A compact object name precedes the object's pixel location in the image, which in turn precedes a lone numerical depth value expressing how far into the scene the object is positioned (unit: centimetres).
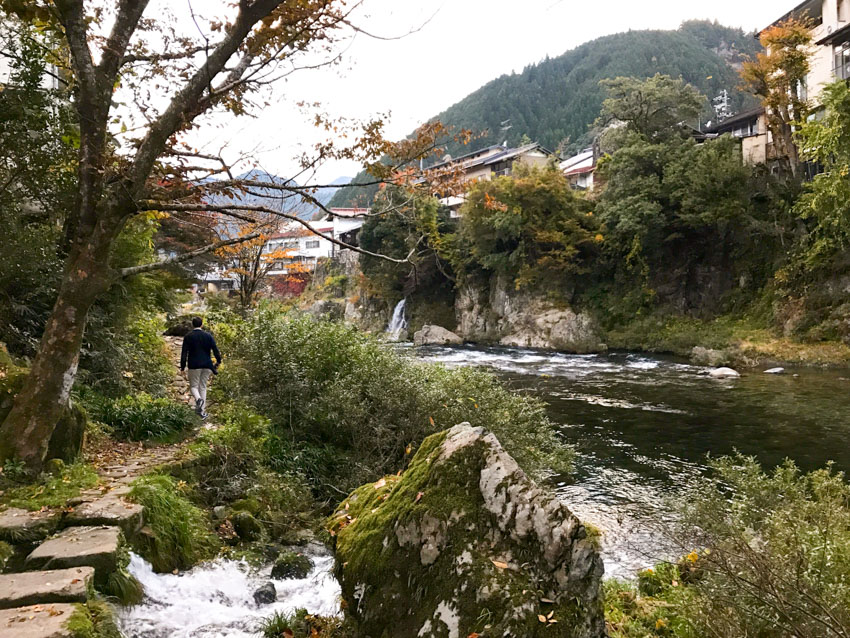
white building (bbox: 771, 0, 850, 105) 2712
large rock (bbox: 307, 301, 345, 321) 5544
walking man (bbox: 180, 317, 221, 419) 926
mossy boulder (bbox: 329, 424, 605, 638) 327
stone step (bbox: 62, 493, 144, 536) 466
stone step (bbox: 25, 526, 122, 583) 397
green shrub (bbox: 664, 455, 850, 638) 345
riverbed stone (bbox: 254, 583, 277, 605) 489
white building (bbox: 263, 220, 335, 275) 6838
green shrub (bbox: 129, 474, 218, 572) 487
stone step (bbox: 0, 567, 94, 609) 343
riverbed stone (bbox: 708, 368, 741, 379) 2038
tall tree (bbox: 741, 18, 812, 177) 2662
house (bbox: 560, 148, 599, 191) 4769
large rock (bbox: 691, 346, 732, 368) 2331
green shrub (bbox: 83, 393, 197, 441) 767
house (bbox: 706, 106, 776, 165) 3251
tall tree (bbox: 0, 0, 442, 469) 528
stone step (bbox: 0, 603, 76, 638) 305
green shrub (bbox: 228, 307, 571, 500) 832
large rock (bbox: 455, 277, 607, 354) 3294
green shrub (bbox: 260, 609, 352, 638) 426
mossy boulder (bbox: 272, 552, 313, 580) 540
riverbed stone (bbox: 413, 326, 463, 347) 3791
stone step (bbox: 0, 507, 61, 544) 432
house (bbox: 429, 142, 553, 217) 4891
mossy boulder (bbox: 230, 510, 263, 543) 615
